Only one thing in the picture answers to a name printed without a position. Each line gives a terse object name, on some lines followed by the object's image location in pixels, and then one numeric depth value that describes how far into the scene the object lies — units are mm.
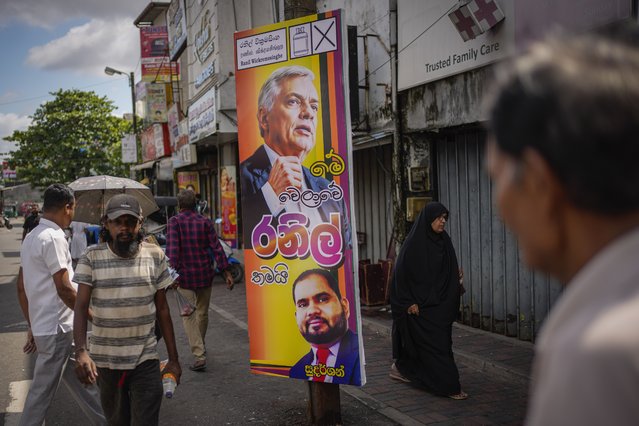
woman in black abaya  6086
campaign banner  4664
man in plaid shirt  7125
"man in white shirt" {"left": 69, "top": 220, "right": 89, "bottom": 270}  11258
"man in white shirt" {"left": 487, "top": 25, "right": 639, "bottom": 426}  780
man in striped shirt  3717
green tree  39656
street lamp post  31375
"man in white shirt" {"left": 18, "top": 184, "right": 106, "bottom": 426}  4379
